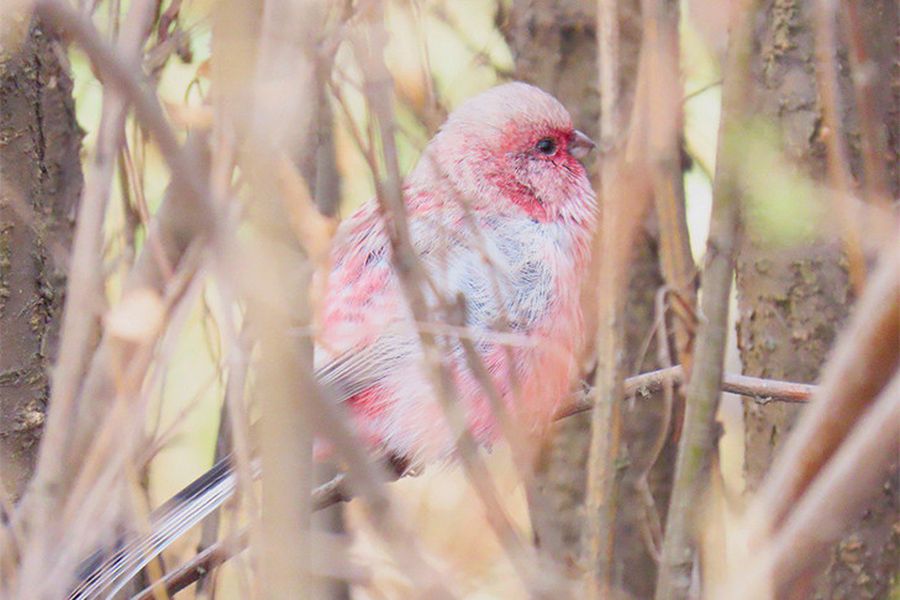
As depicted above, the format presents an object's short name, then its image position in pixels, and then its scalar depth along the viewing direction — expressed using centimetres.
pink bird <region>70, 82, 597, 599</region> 287
